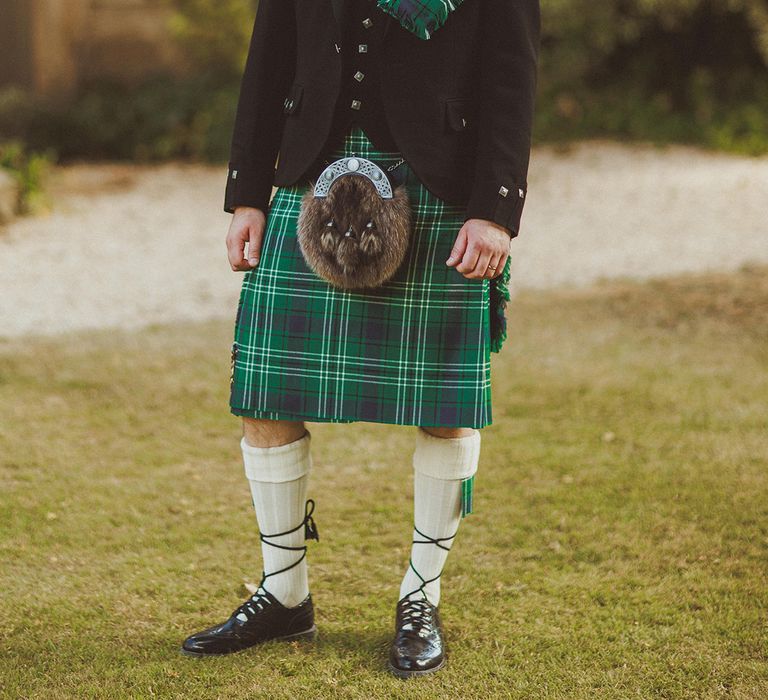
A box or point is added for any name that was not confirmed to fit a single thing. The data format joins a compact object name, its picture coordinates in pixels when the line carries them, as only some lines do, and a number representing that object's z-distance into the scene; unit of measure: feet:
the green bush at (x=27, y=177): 52.65
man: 12.95
